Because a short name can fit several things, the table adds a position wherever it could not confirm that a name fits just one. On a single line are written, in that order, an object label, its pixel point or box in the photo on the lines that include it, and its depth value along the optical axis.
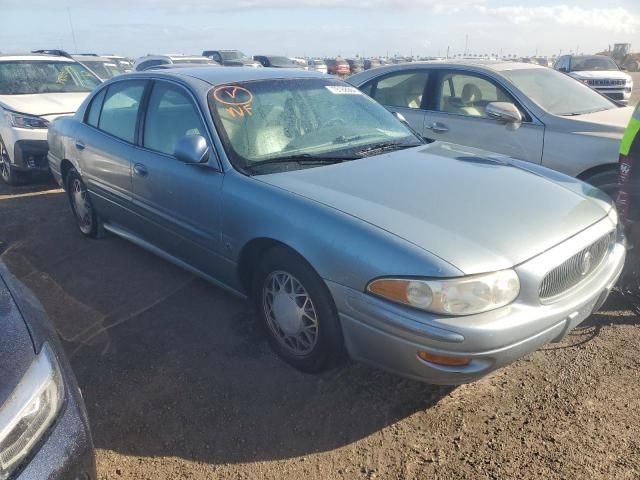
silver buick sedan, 2.30
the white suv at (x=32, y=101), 6.52
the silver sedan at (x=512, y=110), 4.49
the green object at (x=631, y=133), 3.36
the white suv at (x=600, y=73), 13.68
